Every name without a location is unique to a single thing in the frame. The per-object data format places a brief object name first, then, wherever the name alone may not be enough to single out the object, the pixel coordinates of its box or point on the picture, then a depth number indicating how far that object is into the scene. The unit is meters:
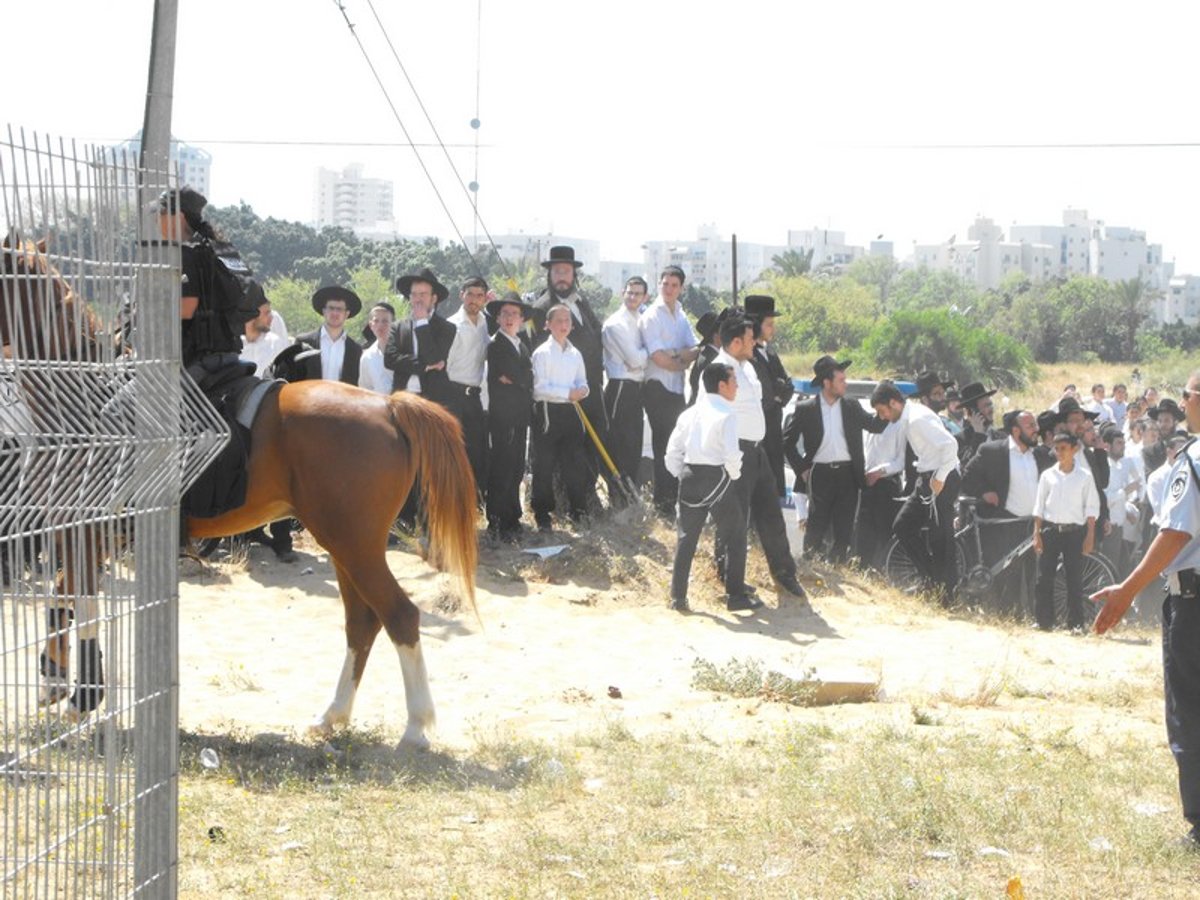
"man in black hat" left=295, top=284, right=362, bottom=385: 13.23
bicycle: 14.20
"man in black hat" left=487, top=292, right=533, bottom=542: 13.53
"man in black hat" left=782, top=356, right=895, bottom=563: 14.47
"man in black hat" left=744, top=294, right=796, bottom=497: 14.32
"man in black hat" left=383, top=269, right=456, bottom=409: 13.38
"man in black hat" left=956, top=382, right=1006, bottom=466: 16.39
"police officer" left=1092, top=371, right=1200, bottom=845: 6.32
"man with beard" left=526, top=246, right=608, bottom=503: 14.56
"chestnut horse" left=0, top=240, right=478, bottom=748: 8.05
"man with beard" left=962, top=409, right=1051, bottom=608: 14.56
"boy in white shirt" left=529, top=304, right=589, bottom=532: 13.70
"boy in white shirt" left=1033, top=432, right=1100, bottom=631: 13.70
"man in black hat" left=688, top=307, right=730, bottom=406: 14.27
